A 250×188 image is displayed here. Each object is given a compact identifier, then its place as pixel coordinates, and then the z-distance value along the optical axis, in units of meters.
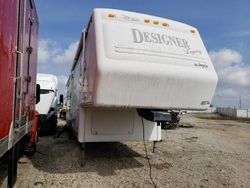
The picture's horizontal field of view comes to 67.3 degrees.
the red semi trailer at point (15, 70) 2.00
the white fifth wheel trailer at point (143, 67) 3.33
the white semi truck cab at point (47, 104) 7.52
